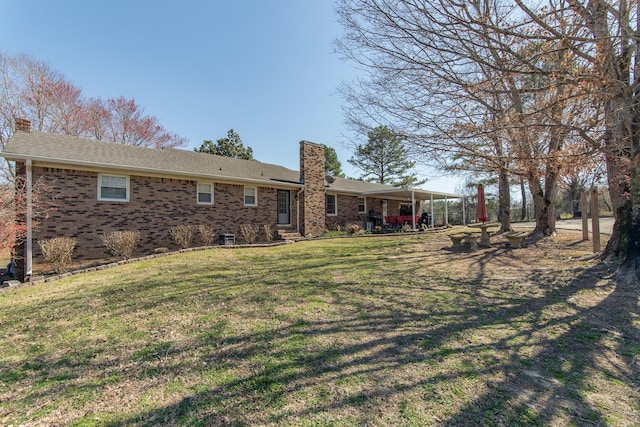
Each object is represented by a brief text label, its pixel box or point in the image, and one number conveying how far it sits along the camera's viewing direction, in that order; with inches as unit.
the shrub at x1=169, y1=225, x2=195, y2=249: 425.4
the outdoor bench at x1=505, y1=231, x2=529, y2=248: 391.1
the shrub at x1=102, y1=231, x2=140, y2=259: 354.3
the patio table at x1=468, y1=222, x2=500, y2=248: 411.5
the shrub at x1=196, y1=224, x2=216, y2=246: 456.1
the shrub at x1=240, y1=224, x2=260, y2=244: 500.1
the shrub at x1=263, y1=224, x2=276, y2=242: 532.1
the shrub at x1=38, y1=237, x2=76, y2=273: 301.6
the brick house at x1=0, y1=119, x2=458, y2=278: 355.9
